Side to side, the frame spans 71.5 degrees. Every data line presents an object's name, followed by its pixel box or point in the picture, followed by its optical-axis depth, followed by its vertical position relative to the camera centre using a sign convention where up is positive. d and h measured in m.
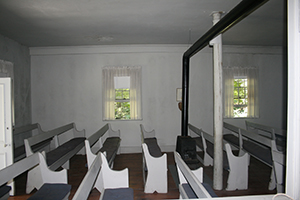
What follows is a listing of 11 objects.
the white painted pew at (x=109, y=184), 2.30 -1.11
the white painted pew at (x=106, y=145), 3.72 -1.14
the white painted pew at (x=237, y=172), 3.74 -1.36
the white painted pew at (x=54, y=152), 3.80 -1.18
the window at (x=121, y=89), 6.26 +0.23
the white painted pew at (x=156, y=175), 3.66 -1.39
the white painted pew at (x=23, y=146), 4.26 -1.13
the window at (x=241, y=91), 6.45 +0.17
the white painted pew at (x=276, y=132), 4.35 -0.87
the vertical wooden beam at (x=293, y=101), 1.80 -0.04
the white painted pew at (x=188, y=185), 2.06 -0.99
